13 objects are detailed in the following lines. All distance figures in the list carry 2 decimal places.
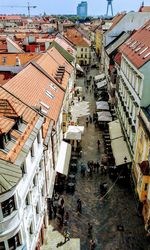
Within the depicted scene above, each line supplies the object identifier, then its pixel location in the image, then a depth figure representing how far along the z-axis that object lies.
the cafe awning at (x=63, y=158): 35.02
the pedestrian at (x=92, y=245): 26.51
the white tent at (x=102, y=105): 56.31
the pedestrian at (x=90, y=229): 28.27
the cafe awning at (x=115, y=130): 43.66
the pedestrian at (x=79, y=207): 31.45
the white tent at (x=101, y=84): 69.00
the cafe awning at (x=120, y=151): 36.99
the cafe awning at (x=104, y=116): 51.03
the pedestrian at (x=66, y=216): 30.33
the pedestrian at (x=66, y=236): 27.67
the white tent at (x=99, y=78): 75.09
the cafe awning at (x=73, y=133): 43.84
